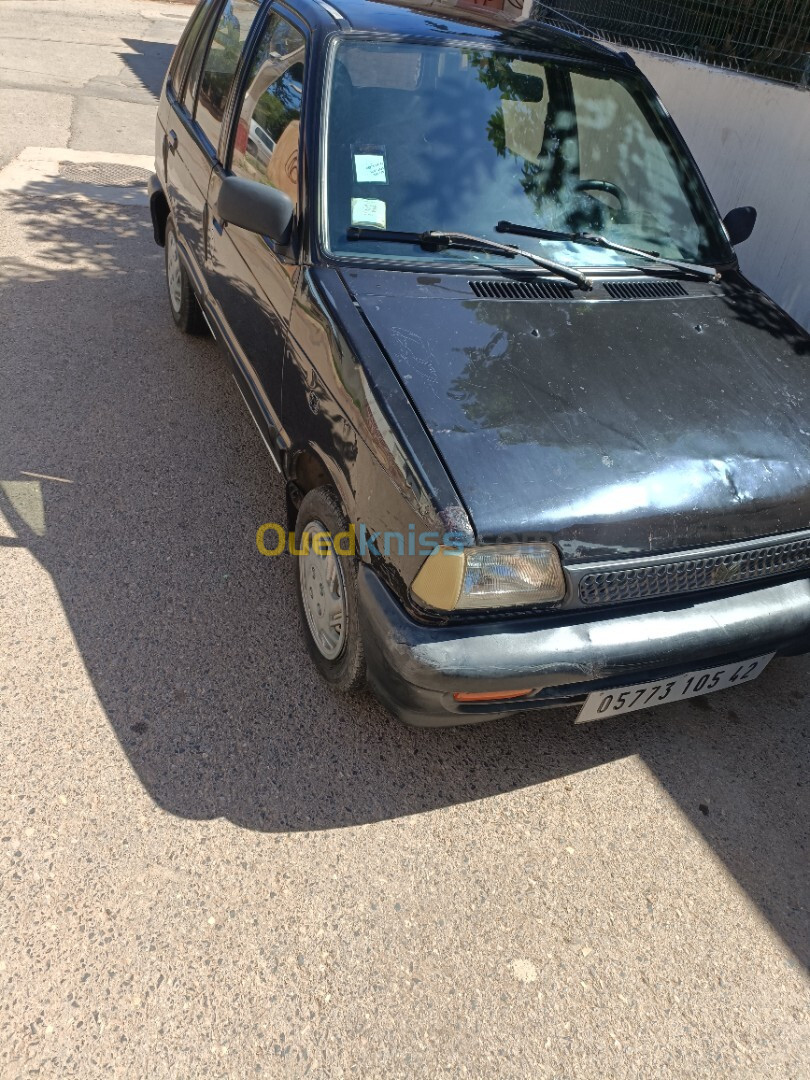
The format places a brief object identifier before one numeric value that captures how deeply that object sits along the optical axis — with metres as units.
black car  2.39
